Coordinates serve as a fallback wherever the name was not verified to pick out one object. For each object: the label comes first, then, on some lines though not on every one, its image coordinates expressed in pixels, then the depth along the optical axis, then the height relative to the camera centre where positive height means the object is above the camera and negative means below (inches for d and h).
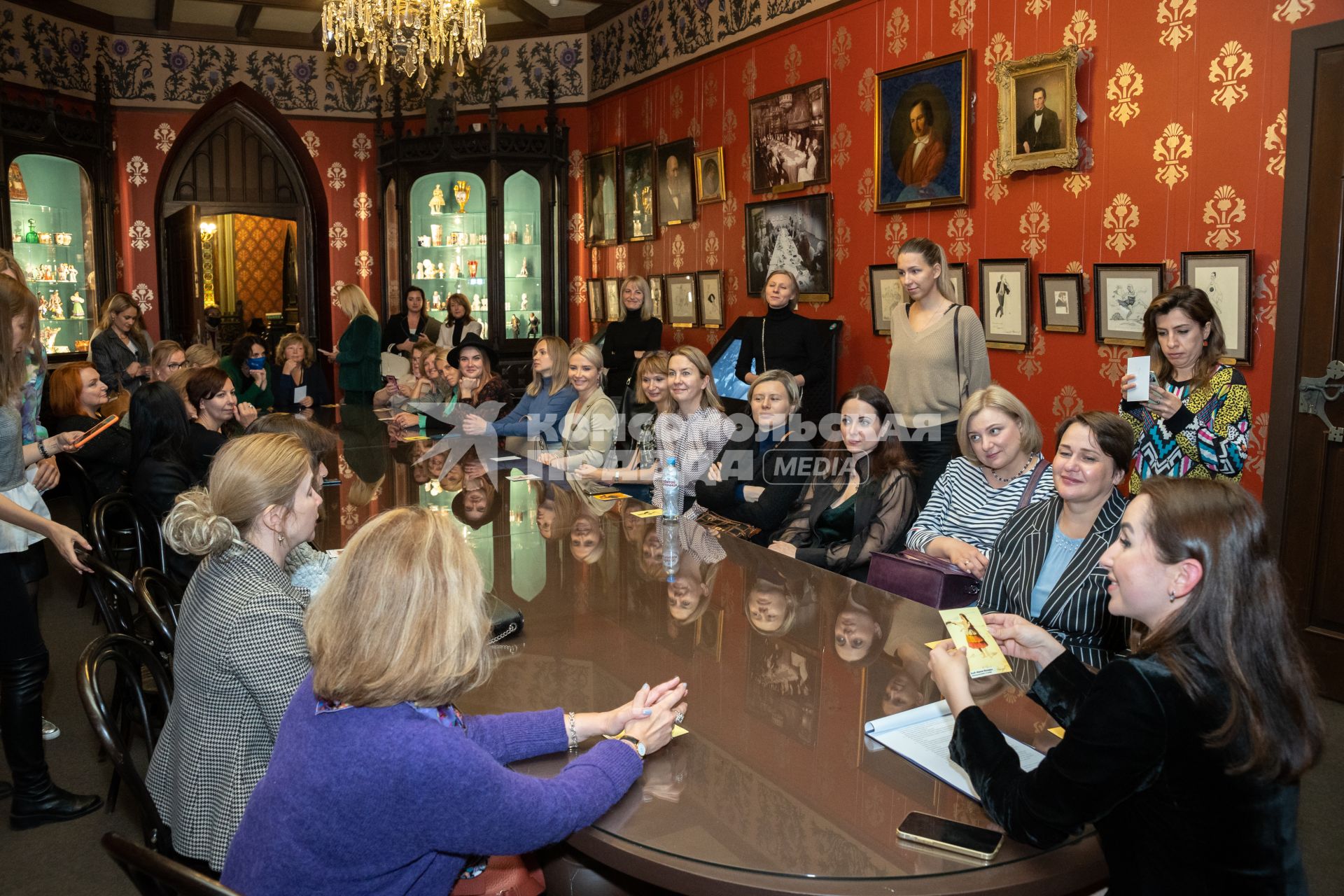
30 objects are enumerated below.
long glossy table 59.6 -28.6
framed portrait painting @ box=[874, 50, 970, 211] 218.5 +44.1
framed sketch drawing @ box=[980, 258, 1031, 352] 207.3 +6.5
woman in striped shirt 137.0 -19.7
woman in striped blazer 106.3 -23.2
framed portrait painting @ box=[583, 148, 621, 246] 365.7 +48.3
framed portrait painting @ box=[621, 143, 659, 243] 342.3 +47.6
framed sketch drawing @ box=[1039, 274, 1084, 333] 195.3 +5.9
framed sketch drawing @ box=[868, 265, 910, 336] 239.9 +9.6
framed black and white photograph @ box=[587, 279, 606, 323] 379.2 +12.3
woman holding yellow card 58.6 -22.9
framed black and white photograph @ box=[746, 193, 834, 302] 263.9 +24.6
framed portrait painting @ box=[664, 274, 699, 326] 324.2 +11.2
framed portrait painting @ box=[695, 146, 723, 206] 303.9 +47.4
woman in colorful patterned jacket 146.2 -9.6
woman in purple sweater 58.4 -23.8
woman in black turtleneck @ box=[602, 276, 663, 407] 297.1 -1.0
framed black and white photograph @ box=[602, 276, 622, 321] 367.9 +14.0
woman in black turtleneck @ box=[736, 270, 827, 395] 247.4 -2.3
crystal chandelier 235.9 +71.5
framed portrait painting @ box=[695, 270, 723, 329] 309.9 +11.9
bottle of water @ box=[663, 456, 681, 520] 145.3 -22.2
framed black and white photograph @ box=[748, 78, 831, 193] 261.3 +51.5
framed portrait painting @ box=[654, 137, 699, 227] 319.3 +48.2
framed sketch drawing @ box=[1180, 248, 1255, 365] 164.7 +7.3
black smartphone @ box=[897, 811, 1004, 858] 59.8 -29.4
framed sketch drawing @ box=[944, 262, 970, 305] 221.6 +11.6
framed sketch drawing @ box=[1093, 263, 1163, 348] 180.7 +6.4
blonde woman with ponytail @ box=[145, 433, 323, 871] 78.4 -24.3
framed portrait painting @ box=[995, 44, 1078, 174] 191.8 +42.4
